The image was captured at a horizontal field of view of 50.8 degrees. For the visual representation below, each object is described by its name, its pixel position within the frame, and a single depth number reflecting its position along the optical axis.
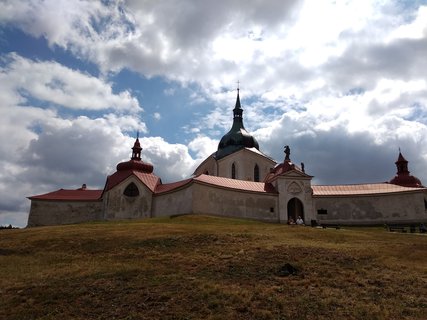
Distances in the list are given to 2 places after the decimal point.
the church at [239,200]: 52.75
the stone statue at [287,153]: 58.55
